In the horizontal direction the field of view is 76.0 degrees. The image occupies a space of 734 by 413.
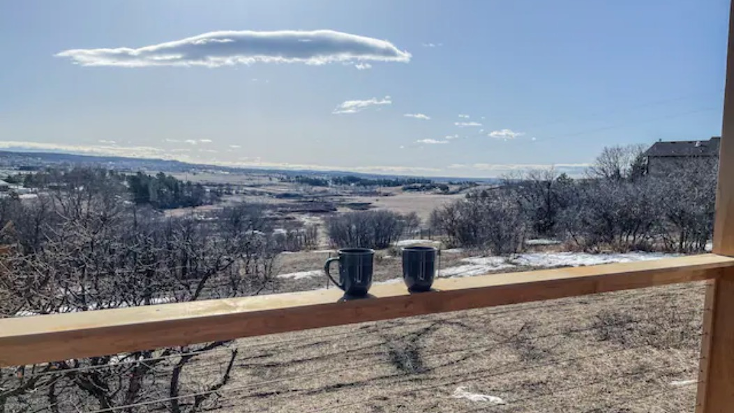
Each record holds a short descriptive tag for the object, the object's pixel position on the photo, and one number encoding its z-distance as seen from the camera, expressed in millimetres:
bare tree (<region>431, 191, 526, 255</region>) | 10855
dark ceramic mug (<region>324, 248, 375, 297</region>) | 882
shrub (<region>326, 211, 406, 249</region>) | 10289
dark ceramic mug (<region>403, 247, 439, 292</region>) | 932
